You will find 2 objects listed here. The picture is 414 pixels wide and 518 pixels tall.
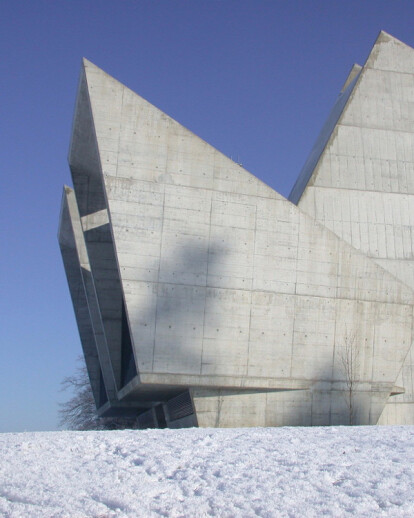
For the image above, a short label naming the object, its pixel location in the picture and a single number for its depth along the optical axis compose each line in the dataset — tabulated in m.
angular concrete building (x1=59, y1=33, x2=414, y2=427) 18.47
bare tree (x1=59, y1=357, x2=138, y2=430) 40.44
